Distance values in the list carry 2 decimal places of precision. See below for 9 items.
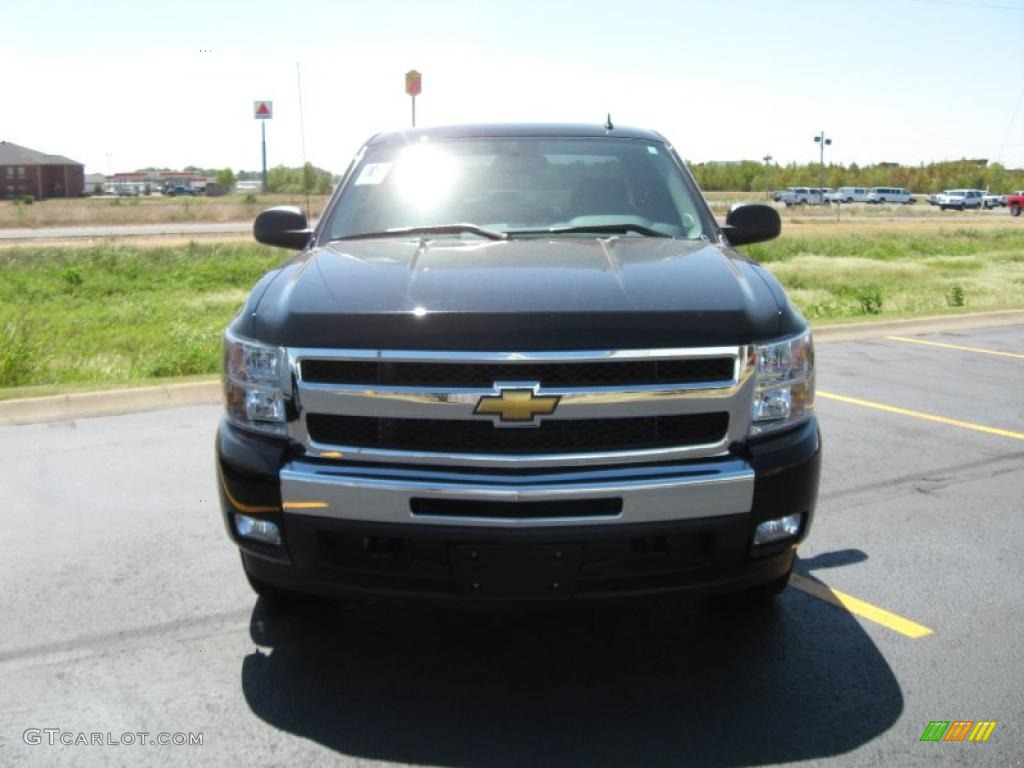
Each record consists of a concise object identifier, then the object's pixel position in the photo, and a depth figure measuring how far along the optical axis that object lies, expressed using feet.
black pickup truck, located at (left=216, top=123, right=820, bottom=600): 9.89
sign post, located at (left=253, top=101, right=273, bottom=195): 62.49
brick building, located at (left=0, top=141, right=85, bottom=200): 346.95
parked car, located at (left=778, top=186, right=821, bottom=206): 286.21
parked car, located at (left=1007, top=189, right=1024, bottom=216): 212.64
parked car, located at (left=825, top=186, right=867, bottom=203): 308.60
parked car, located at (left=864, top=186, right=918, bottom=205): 302.76
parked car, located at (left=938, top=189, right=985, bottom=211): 255.09
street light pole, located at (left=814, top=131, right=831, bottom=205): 208.44
